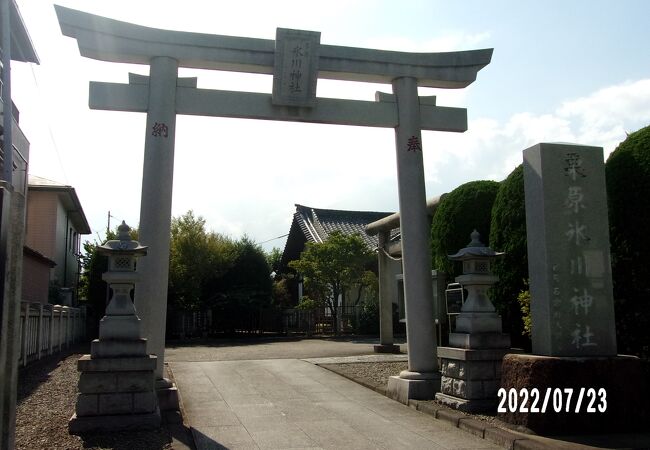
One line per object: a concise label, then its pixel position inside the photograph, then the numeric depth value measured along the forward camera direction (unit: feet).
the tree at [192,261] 81.92
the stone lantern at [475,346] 26.27
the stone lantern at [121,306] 23.71
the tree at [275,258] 143.28
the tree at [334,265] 80.12
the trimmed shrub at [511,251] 31.58
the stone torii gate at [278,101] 27.76
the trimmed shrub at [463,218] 39.37
